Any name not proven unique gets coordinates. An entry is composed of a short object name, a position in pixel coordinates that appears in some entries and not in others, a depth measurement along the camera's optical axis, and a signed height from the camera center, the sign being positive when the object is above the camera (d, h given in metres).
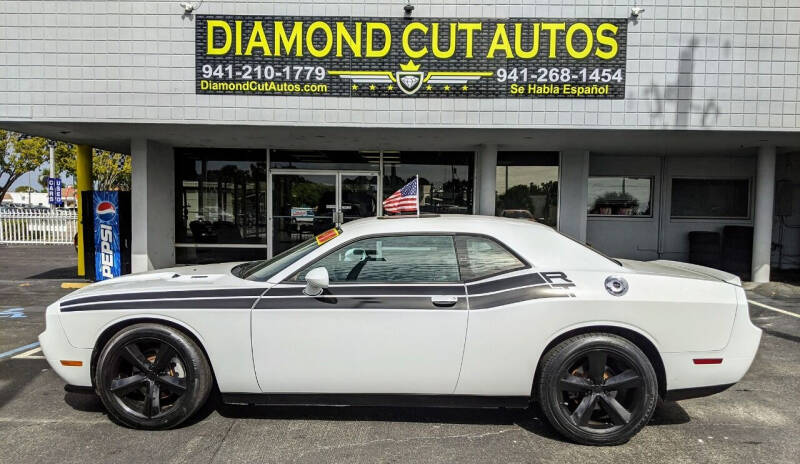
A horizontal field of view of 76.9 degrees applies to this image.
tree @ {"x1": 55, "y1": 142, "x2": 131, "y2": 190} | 27.73 +2.11
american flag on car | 5.45 +0.05
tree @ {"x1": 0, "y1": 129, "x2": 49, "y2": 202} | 28.52 +2.81
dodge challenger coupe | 3.32 -0.90
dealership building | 8.39 +2.31
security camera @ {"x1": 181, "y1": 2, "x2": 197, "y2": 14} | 8.30 +3.23
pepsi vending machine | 9.93 -0.56
